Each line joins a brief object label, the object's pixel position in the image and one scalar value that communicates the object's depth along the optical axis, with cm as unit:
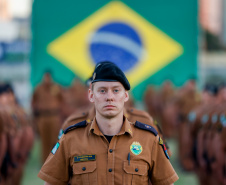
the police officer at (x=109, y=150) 421
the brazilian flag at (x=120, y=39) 2641
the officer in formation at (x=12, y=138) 923
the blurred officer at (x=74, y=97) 1928
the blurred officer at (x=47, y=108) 1519
